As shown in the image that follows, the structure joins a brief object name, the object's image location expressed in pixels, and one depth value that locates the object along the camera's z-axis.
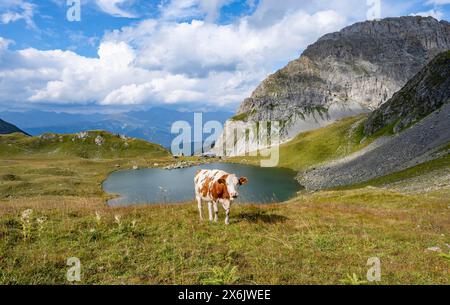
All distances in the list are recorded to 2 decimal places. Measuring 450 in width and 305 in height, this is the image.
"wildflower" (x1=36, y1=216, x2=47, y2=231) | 14.49
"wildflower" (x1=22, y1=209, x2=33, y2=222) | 15.57
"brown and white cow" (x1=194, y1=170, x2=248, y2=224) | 17.67
